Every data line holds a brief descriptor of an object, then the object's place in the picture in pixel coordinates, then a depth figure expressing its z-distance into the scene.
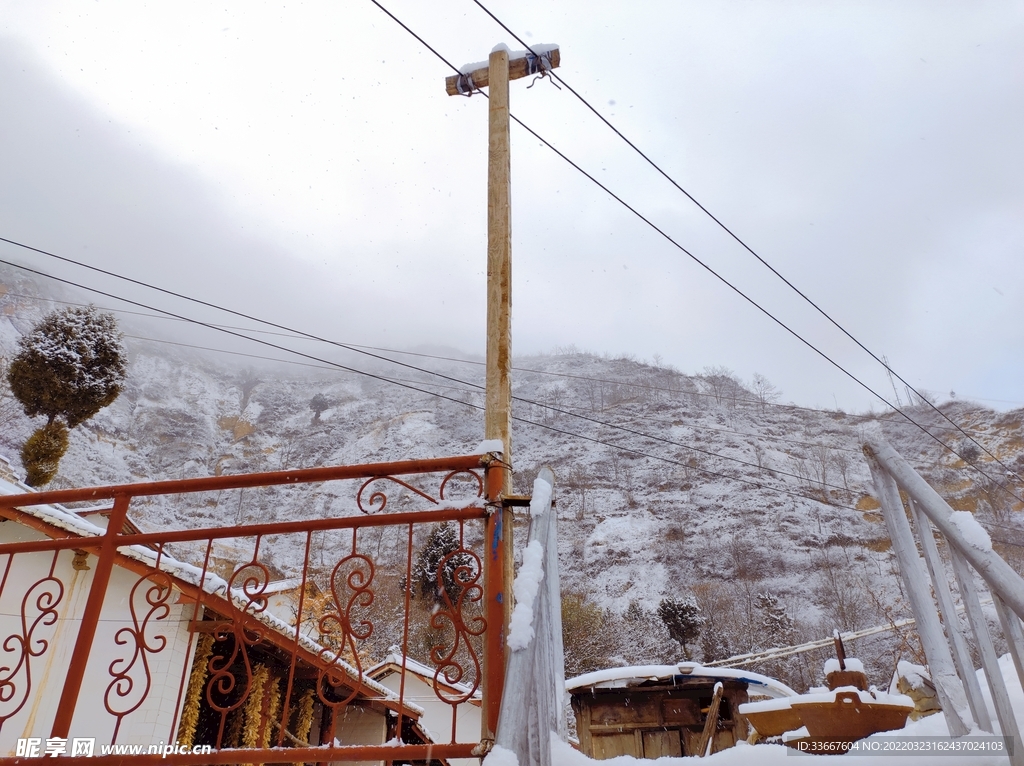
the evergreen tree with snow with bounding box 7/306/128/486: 14.15
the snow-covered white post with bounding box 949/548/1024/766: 1.79
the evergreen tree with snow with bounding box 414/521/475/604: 24.16
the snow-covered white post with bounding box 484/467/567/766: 1.58
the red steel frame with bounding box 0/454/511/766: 2.11
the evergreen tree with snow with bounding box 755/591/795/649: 26.69
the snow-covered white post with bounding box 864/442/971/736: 2.01
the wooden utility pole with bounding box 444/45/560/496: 2.96
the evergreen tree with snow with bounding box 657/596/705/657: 22.89
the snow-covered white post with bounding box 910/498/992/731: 1.95
